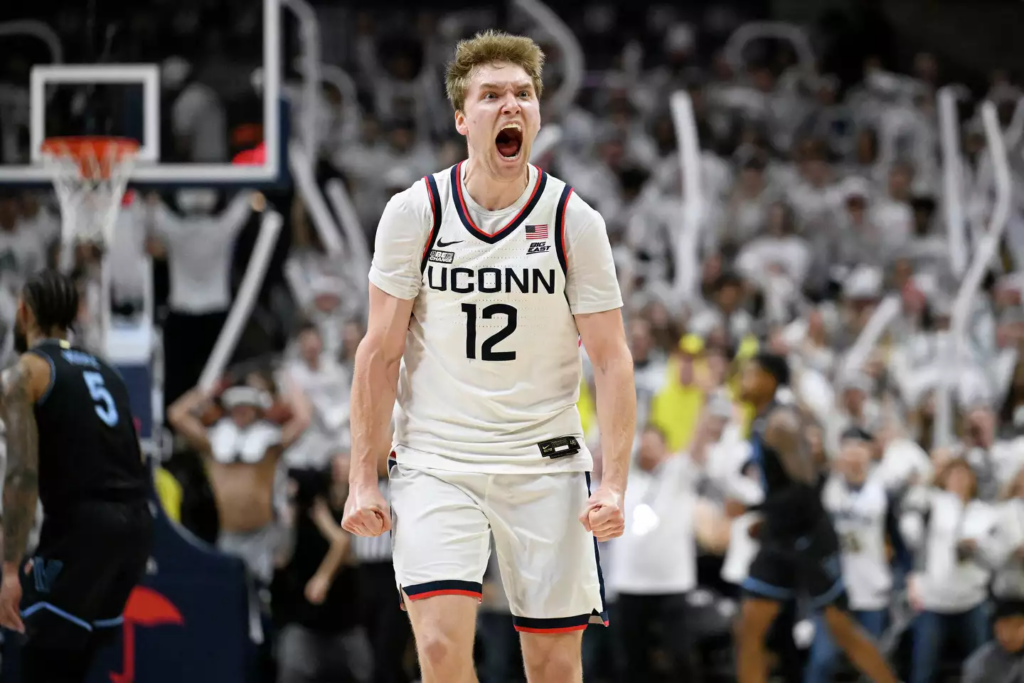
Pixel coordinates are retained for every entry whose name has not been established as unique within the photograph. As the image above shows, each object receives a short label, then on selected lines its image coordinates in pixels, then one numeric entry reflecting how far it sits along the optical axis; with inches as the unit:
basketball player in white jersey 332.8
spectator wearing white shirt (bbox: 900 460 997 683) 705.6
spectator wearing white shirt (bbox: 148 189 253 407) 904.3
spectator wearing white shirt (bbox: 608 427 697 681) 695.7
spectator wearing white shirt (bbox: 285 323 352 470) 784.9
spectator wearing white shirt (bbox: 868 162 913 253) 1071.0
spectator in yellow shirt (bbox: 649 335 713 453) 818.8
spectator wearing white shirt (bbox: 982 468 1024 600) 669.3
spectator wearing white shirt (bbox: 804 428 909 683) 708.7
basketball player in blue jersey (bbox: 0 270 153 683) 423.2
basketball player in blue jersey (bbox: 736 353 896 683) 625.3
